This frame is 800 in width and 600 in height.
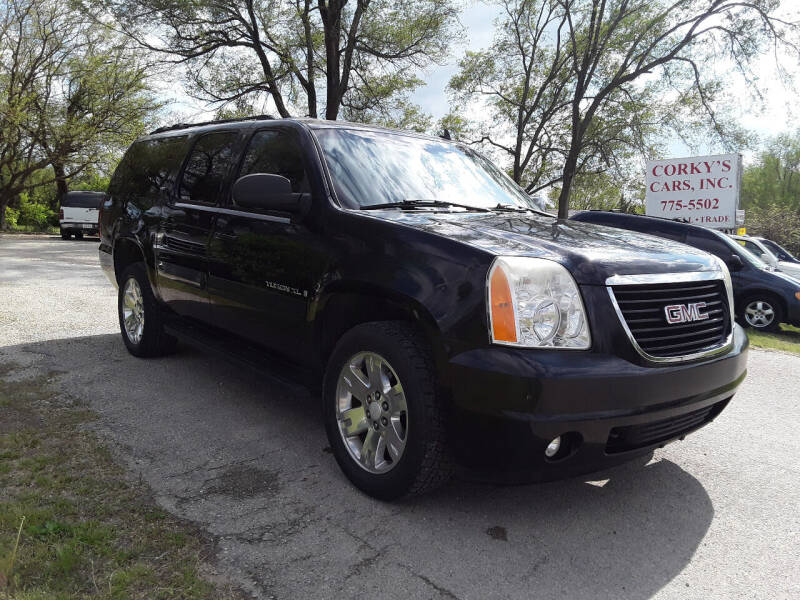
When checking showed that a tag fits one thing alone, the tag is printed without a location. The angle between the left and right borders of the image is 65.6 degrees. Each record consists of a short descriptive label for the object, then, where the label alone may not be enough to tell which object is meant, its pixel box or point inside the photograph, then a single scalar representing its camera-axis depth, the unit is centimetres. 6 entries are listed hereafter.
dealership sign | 1622
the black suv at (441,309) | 250
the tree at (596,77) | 1920
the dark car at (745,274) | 995
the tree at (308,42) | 1870
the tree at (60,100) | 2761
